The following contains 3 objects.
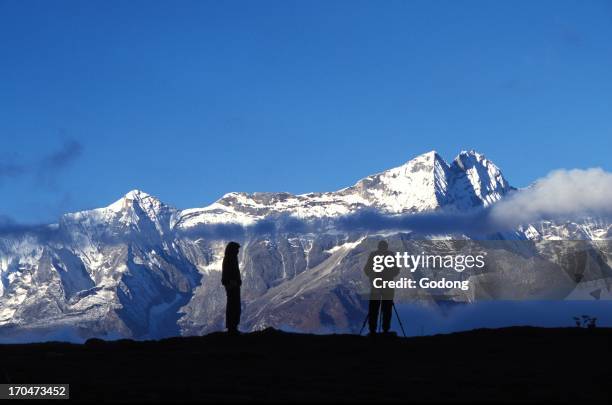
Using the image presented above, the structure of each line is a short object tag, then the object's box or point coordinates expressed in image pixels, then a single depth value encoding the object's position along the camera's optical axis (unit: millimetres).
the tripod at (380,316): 41431
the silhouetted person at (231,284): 40031
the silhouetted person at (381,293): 40688
